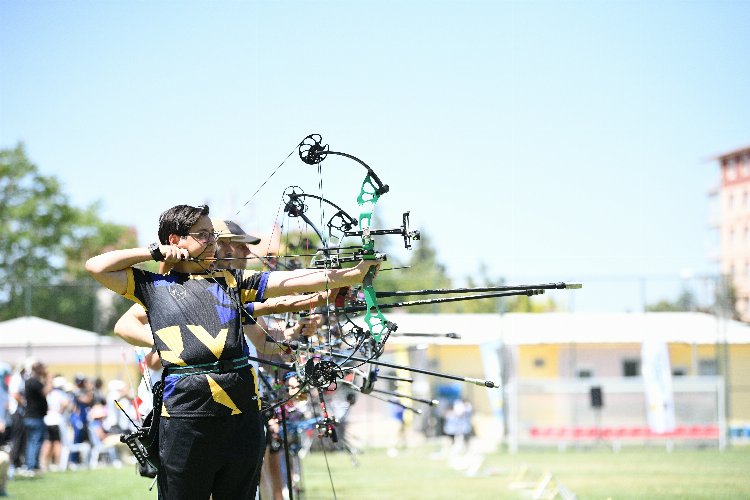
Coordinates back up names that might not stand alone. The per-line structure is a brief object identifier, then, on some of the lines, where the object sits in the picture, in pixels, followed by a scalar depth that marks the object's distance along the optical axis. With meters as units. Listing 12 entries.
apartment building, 83.50
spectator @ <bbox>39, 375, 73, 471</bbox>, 19.33
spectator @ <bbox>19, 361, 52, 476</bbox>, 16.86
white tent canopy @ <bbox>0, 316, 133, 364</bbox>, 26.61
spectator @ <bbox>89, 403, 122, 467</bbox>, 21.31
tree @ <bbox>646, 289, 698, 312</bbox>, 29.58
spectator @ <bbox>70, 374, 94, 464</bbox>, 20.59
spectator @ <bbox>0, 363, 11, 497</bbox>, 12.94
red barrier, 27.19
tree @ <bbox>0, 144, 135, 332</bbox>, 48.38
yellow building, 27.56
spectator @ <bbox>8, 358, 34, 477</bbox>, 17.97
